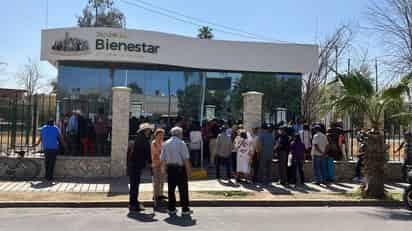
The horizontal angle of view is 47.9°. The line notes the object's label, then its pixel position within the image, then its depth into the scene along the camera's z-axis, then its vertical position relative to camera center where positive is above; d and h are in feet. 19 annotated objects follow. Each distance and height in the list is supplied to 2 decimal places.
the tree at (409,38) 77.66 +15.30
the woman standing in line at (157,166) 33.88 -3.06
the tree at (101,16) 151.94 +35.90
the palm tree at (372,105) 38.52 +1.89
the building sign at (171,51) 58.49 +9.83
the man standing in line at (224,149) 46.78 -2.37
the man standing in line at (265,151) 45.68 -2.48
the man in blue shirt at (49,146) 45.01 -2.20
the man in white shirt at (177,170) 31.32 -3.07
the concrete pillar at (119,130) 47.83 -0.60
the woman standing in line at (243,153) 45.33 -2.74
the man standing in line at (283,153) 44.73 -2.60
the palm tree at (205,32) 161.17 +32.64
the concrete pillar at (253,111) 50.57 +1.62
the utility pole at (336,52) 104.02 +16.69
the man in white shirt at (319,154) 44.96 -2.69
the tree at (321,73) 99.76 +11.90
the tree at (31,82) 153.99 +13.71
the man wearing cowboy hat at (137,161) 32.63 -2.62
